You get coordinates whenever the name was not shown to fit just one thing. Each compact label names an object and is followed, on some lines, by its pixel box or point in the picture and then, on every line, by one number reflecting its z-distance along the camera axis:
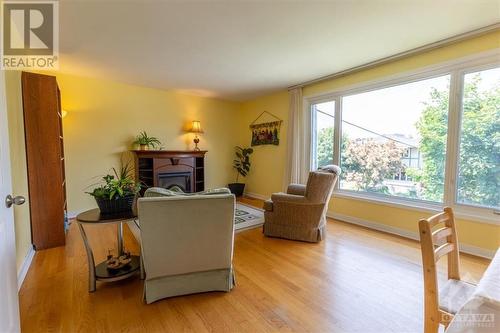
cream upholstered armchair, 1.66
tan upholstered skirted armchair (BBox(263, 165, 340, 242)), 2.88
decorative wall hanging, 5.06
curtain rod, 2.43
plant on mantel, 4.45
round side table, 1.79
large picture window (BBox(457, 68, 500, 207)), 2.49
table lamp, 5.15
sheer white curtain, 4.47
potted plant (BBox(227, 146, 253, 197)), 5.75
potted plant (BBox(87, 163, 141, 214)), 1.90
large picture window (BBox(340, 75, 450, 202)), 2.94
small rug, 3.60
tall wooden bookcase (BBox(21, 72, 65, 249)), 2.65
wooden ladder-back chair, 1.03
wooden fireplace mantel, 4.47
